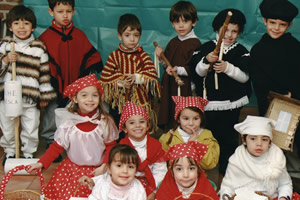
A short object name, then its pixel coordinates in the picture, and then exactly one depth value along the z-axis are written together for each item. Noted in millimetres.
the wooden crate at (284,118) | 3705
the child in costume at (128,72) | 4320
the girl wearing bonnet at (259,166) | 3500
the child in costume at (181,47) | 4309
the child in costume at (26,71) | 4250
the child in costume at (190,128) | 3871
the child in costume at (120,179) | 3238
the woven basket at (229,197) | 3277
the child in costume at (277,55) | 3781
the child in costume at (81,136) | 3793
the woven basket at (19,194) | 3225
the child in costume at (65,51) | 4410
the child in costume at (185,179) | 3336
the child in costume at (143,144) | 3697
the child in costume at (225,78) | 4000
